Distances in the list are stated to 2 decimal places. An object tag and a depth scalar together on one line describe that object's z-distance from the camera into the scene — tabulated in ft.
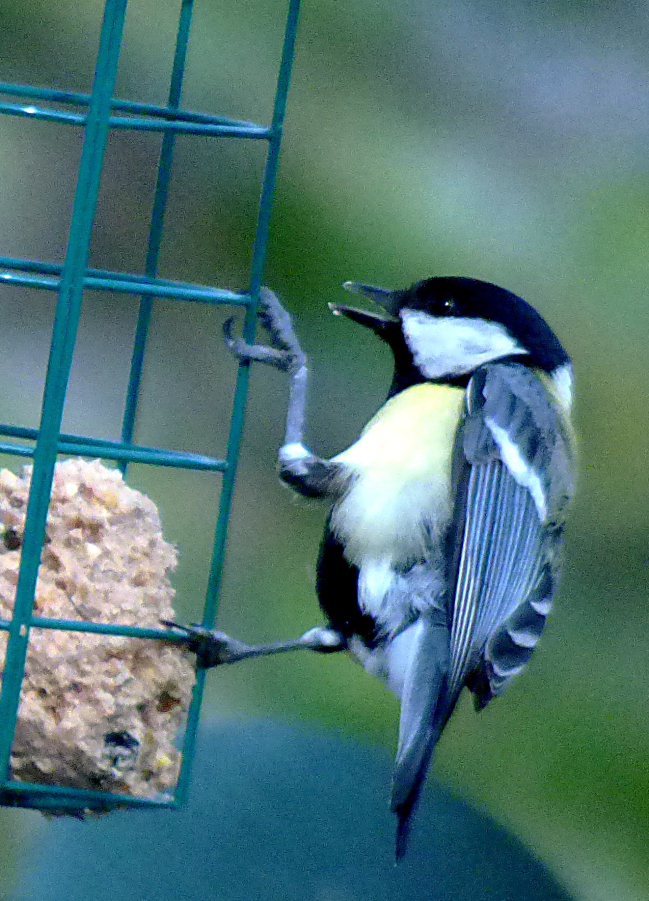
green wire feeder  15.44
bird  19.08
